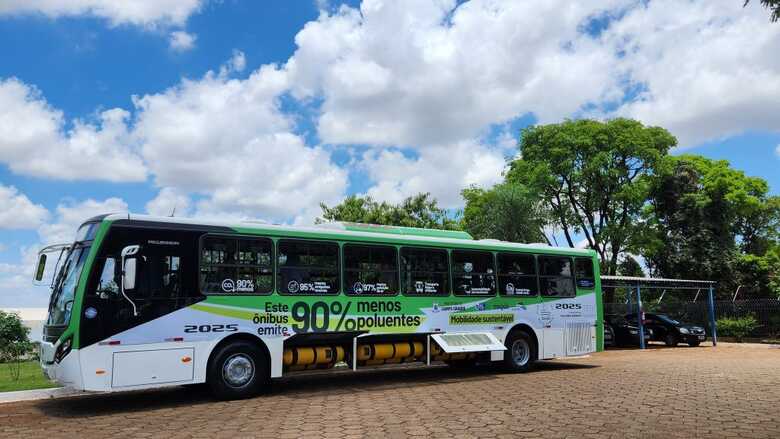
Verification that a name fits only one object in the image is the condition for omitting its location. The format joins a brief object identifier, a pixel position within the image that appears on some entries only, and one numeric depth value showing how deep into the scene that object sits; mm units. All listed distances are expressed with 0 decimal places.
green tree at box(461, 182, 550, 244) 36125
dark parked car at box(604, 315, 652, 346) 26391
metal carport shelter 25297
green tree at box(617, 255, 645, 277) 41250
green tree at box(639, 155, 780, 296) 38750
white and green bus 10016
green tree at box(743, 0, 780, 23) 6691
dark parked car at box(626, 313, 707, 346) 26453
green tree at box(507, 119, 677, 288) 37625
